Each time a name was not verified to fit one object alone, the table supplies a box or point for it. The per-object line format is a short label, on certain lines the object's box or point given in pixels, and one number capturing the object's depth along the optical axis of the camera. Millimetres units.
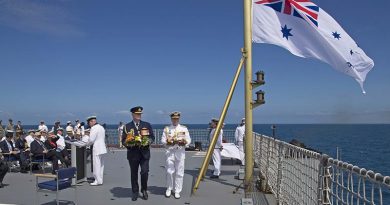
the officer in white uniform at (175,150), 8438
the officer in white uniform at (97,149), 9898
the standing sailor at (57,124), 20734
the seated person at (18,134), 13353
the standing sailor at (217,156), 10904
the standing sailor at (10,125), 22059
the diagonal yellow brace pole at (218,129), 8570
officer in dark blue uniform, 8344
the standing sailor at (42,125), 22516
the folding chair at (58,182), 7173
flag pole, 8234
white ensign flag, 7785
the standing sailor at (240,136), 13641
